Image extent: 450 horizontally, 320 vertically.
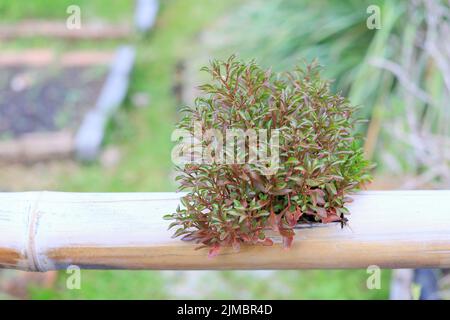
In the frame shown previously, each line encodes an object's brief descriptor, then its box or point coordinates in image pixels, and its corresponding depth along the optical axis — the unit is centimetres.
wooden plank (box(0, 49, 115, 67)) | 400
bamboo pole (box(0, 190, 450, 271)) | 124
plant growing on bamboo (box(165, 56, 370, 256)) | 117
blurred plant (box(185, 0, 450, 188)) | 255
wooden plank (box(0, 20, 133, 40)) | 427
